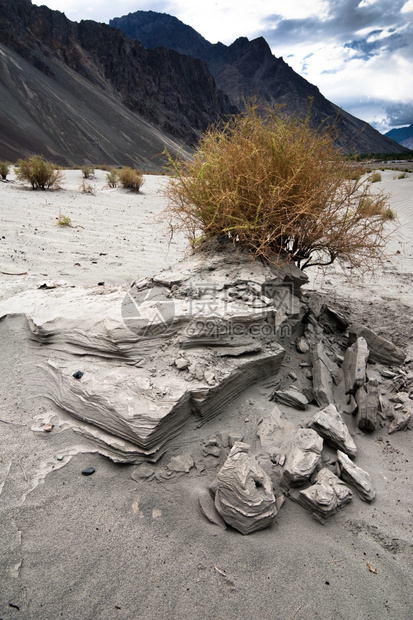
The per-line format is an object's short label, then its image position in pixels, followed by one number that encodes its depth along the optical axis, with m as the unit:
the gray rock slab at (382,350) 2.97
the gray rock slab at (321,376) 2.47
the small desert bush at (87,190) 10.26
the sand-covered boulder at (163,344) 2.02
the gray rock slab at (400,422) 2.34
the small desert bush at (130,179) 11.25
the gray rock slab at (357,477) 1.85
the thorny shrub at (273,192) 2.80
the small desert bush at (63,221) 6.38
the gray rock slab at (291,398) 2.42
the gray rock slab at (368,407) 2.32
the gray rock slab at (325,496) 1.72
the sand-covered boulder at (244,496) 1.65
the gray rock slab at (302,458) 1.85
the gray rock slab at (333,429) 2.07
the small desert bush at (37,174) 9.34
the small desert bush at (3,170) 10.37
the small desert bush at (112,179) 11.88
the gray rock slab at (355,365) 2.56
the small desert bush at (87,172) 13.58
